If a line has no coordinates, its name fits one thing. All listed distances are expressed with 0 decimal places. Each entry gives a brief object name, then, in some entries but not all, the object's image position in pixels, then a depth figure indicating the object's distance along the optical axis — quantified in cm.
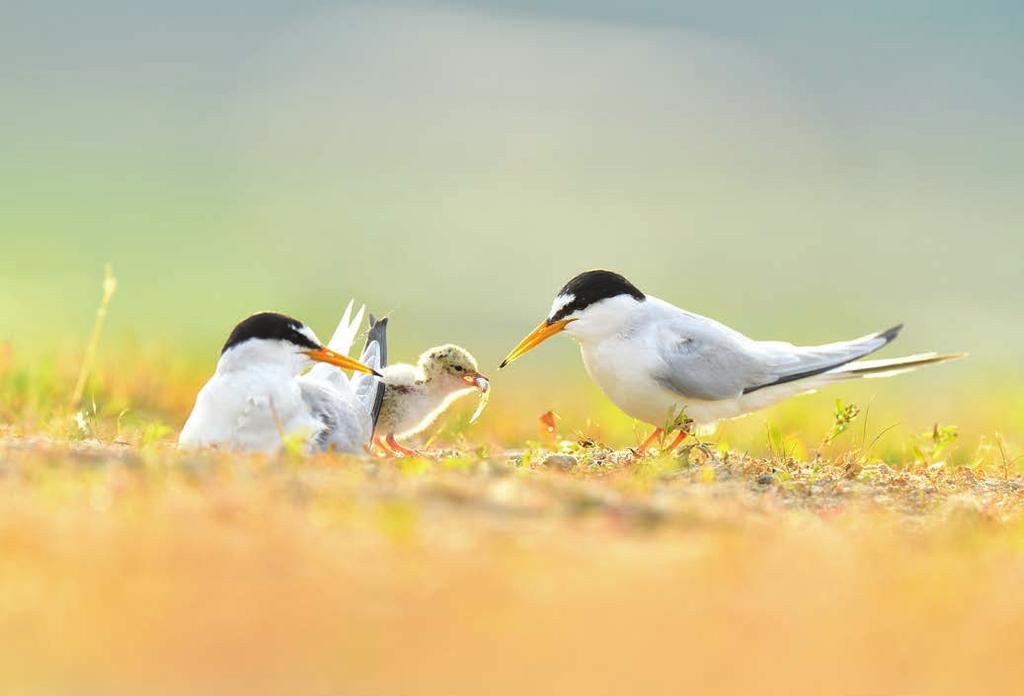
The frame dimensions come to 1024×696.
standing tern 1523
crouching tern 1202
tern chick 1673
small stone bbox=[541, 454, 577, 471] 1406
